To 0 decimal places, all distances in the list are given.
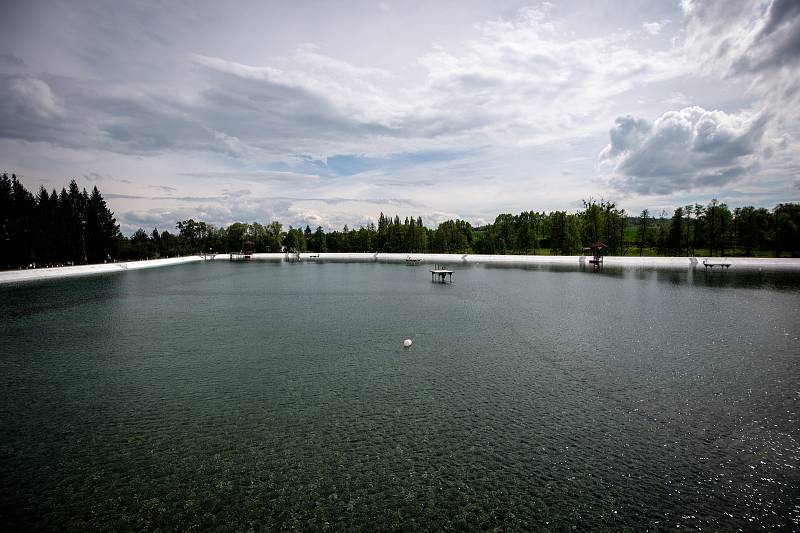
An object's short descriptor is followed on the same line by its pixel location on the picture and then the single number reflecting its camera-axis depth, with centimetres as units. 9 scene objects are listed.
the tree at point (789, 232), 7600
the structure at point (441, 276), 5338
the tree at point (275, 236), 14750
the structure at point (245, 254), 13000
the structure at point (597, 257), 7452
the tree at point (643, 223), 9464
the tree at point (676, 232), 8888
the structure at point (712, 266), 6722
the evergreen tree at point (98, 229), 8244
